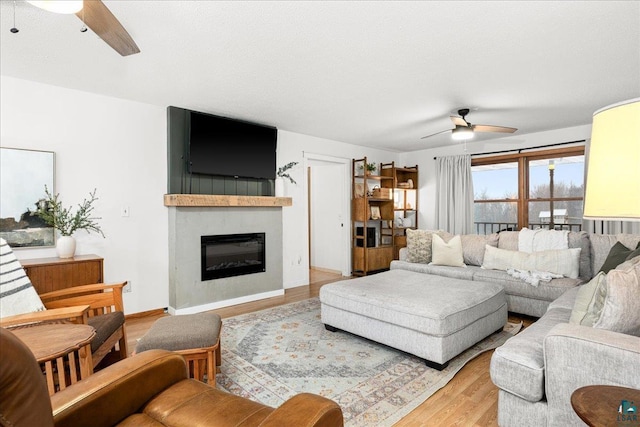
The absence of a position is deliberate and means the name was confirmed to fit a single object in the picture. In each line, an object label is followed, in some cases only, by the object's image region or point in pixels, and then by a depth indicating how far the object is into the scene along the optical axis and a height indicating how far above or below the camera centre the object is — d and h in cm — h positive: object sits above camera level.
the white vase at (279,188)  479 +38
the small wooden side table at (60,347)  146 -59
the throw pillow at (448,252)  430 -52
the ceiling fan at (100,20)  137 +94
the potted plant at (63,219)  301 -4
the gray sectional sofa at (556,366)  138 -72
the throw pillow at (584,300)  176 -49
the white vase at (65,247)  300 -29
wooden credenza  270 -48
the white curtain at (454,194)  589 +34
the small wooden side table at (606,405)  94 -59
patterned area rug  206 -115
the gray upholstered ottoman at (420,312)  244 -80
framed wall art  295 +20
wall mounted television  389 +84
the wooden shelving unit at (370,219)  583 -10
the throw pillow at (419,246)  454 -46
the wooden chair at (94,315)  186 -65
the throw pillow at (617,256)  265 -36
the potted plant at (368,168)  607 +84
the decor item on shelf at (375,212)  623 +3
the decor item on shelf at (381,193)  607 +38
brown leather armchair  76 -64
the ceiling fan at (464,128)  377 +101
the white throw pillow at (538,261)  358 -55
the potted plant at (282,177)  480 +56
